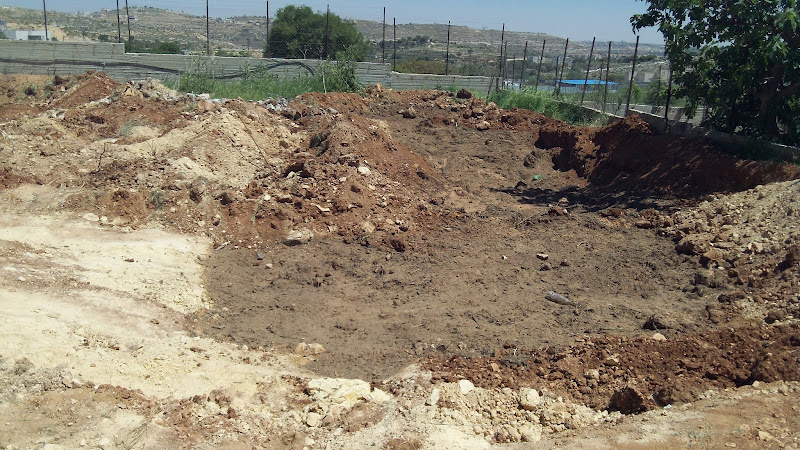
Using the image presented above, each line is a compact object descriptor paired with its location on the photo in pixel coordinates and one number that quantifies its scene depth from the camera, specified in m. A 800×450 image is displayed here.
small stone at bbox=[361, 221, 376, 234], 10.02
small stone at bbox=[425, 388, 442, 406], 5.67
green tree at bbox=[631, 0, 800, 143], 11.29
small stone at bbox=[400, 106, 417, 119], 16.42
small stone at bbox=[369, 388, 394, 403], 5.78
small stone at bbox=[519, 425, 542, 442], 5.34
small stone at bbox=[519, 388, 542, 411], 5.67
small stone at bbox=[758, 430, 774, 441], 4.71
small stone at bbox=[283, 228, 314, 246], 9.63
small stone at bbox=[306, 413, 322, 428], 5.46
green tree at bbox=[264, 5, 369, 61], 23.33
